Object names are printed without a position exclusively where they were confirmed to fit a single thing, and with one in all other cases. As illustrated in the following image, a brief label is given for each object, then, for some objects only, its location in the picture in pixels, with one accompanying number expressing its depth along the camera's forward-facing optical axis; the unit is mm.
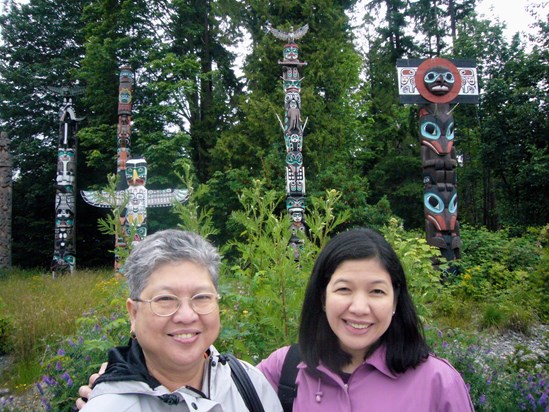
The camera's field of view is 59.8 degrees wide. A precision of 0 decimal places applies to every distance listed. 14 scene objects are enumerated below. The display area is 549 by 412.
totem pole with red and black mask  9484
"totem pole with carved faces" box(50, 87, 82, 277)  12078
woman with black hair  1508
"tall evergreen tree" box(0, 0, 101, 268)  17422
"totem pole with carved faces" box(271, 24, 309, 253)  10242
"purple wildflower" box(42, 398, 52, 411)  2903
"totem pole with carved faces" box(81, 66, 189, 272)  9898
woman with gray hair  1397
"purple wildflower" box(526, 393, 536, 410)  2895
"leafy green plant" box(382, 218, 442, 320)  3029
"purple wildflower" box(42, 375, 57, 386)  2961
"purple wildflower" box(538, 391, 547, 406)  2869
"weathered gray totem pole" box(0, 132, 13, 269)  13430
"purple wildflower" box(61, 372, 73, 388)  2805
